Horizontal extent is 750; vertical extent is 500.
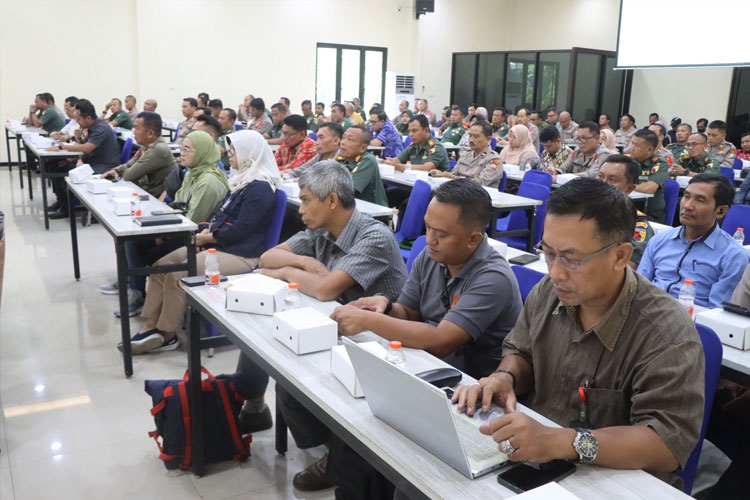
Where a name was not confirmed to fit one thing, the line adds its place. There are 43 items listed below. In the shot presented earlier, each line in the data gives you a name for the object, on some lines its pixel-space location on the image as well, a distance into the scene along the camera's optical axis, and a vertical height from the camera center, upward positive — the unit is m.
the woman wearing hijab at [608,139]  8.42 -0.27
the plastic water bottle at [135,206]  3.48 -0.59
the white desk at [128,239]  3.16 -0.68
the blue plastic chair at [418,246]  2.74 -0.58
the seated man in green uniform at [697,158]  6.56 -0.39
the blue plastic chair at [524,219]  4.63 -0.77
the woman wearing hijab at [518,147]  6.90 -0.35
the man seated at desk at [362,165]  4.86 -0.41
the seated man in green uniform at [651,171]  5.03 -0.40
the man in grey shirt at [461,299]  1.83 -0.55
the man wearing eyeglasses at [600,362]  1.21 -0.51
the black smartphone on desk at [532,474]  1.16 -0.66
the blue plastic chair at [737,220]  3.69 -0.57
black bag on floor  2.37 -1.17
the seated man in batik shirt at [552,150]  6.41 -0.34
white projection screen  5.91 +0.87
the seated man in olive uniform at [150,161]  4.89 -0.43
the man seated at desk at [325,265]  2.24 -0.58
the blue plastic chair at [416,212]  4.23 -0.66
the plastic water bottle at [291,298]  2.15 -0.64
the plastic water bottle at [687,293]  2.28 -0.63
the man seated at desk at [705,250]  2.64 -0.54
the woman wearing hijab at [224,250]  3.47 -0.79
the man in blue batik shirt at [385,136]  9.28 -0.36
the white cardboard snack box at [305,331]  1.78 -0.62
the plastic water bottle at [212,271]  2.35 -0.62
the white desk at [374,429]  1.16 -0.68
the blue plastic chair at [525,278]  2.21 -0.56
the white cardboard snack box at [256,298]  2.08 -0.62
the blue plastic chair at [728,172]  6.20 -0.48
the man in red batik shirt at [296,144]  5.66 -0.32
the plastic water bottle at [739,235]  3.47 -0.61
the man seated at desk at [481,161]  5.91 -0.44
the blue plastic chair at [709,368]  1.54 -0.59
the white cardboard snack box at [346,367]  1.53 -0.63
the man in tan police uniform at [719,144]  7.60 -0.26
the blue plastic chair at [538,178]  5.27 -0.51
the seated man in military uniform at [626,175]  3.18 -0.29
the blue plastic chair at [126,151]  6.58 -0.49
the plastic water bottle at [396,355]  1.64 -0.63
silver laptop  1.15 -0.59
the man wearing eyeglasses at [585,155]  6.03 -0.36
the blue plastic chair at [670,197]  5.12 -0.61
